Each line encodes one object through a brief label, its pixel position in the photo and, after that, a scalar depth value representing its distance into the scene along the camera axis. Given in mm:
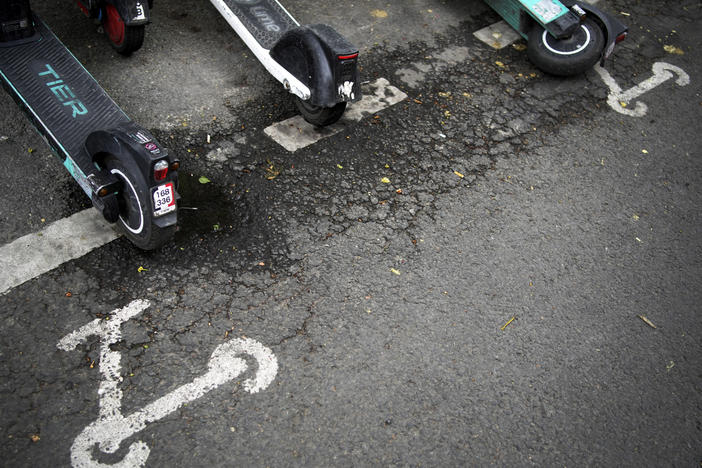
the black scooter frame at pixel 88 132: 2979
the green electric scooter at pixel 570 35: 4969
